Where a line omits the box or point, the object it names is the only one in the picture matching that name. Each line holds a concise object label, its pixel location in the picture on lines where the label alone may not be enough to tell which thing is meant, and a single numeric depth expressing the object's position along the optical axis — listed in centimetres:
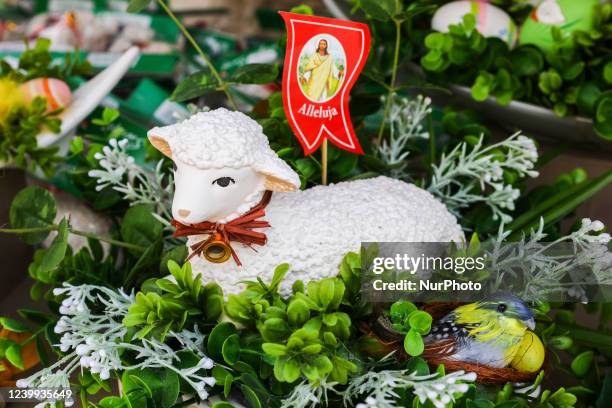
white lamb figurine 59
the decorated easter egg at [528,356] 59
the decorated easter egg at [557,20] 93
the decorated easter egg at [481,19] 98
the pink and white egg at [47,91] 93
